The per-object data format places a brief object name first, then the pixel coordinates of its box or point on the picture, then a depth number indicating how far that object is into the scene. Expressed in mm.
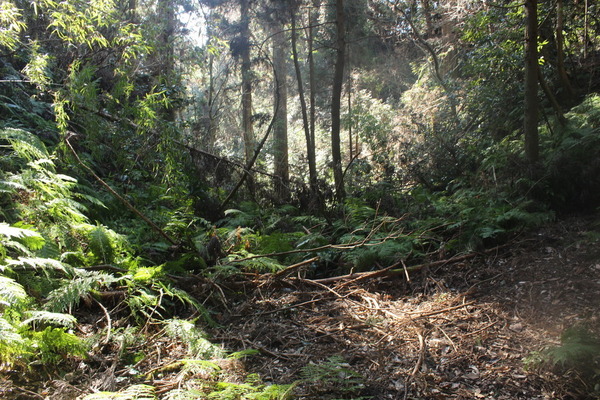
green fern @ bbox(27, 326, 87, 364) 2377
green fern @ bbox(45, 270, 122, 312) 2734
